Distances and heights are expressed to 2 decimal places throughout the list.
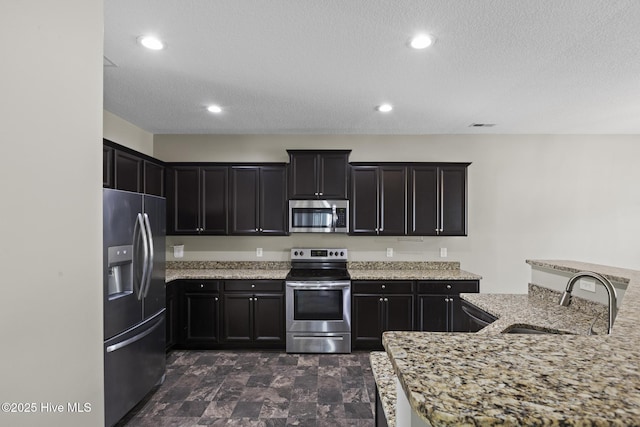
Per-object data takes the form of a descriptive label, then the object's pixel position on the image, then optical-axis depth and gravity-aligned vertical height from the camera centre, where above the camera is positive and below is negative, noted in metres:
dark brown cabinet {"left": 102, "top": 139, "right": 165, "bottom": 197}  2.65 +0.45
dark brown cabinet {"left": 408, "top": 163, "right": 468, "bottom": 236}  3.74 +0.21
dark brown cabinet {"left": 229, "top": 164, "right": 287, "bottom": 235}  3.80 +0.19
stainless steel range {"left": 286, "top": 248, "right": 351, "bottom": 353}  3.46 -1.19
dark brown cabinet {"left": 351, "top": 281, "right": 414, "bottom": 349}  3.51 -1.14
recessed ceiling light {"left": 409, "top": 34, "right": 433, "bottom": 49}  1.85 +1.13
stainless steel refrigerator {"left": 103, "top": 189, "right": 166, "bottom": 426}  2.13 -0.69
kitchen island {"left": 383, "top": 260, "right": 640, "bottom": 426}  0.44 -0.30
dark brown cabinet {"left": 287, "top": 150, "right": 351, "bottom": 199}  3.70 +0.50
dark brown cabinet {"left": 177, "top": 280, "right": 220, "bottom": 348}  3.53 -1.18
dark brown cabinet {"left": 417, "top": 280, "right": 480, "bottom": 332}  3.48 -1.04
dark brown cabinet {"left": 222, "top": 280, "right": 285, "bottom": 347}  3.53 -1.18
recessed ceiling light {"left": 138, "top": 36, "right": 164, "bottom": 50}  1.90 +1.14
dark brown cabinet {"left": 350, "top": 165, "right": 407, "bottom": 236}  3.76 +0.20
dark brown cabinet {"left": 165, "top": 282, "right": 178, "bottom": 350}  3.36 -1.19
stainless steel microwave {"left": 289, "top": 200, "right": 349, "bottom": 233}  3.72 -0.02
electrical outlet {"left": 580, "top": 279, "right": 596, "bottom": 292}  1.87 -0.46
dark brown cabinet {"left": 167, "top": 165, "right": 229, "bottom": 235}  3.78 +0.19
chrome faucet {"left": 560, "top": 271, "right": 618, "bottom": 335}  1.34 -0.38
